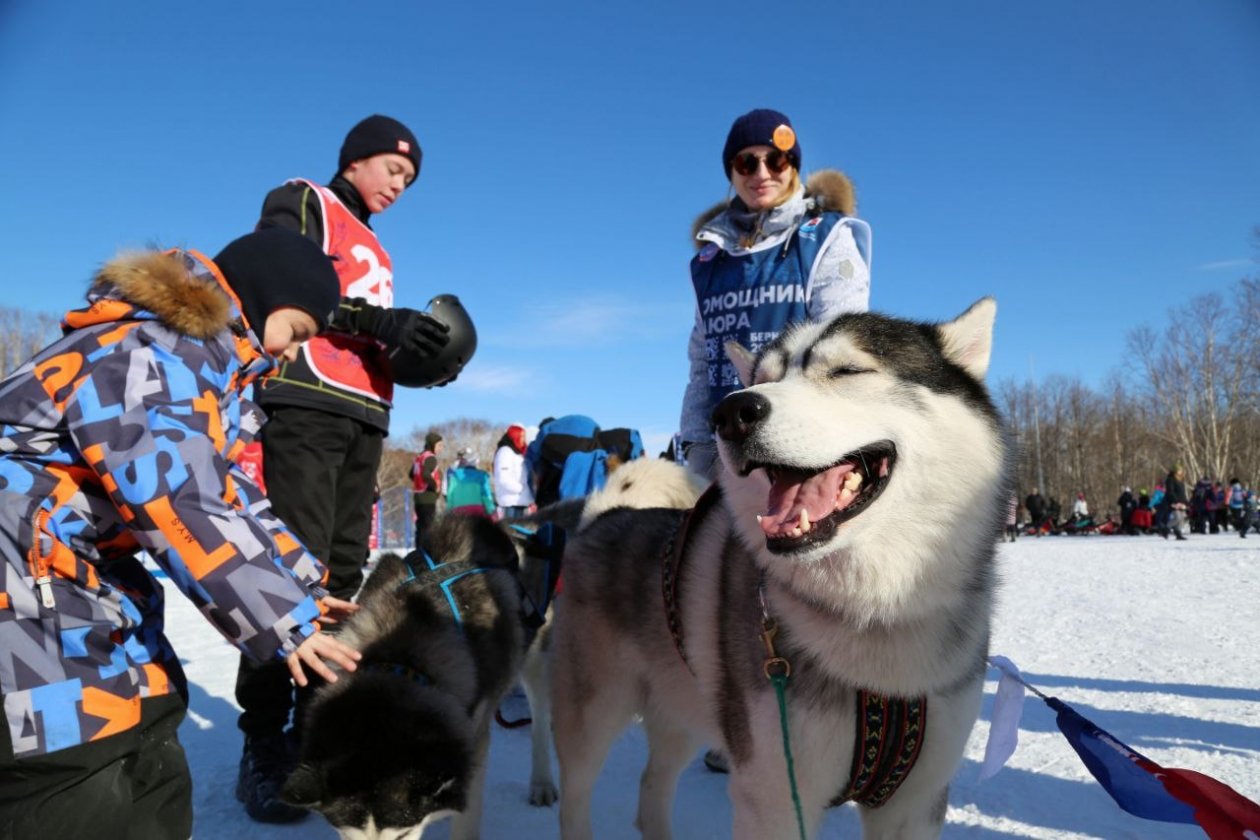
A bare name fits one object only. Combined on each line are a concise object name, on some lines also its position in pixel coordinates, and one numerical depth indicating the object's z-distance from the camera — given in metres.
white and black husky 1.49
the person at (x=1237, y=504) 22.23
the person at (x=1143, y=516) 25.03
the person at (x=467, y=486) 8.92
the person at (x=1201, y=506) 24.02
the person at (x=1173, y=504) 20.78
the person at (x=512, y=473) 8.05
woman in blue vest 2.62
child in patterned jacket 1.61
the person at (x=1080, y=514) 28.83
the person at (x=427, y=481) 12.09
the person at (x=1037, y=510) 28.88
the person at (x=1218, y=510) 24.09
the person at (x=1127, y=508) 26.31
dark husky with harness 2.07
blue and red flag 1.39
